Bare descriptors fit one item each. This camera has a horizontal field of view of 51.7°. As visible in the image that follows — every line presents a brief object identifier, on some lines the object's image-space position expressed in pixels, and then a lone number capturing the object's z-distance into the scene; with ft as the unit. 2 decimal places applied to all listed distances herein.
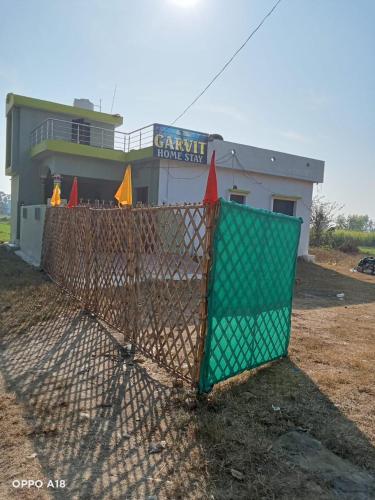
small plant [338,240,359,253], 75.55
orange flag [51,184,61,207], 29.27
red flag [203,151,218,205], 10.44
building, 37.68
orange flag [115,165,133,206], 16.10
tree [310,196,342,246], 74.84
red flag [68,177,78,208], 24.01
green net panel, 10.85
